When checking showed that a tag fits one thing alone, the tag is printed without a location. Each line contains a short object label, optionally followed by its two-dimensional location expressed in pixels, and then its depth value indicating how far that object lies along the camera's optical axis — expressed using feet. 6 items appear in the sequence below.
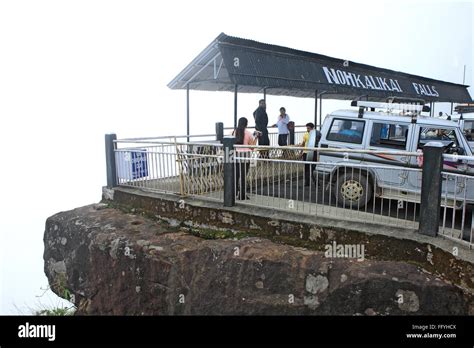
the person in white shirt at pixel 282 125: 40.78
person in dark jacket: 36.37
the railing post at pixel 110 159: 30.99
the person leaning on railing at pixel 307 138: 29.40
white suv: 21.75
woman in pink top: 23.50
